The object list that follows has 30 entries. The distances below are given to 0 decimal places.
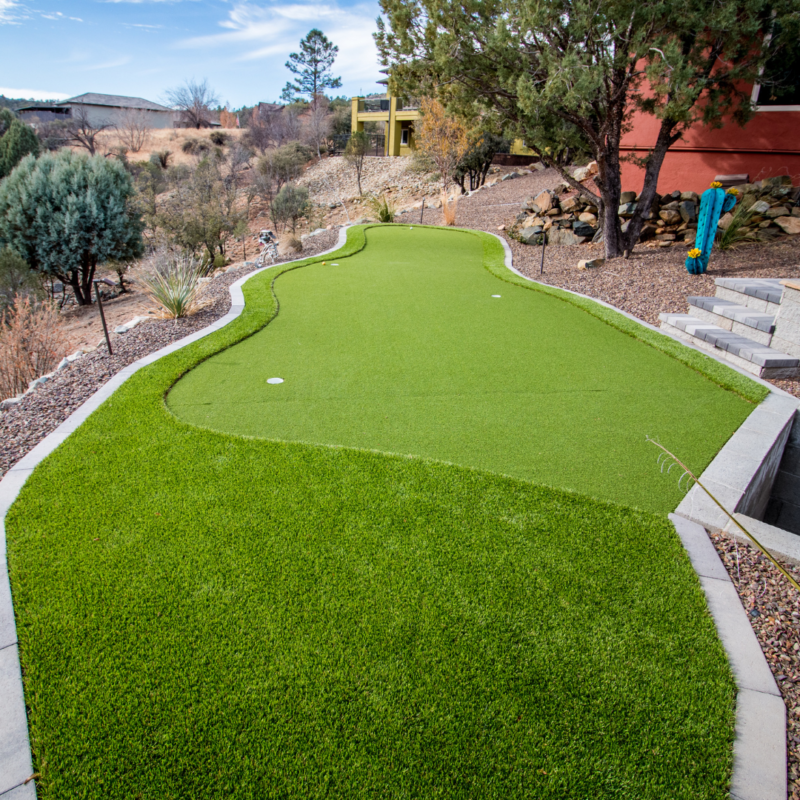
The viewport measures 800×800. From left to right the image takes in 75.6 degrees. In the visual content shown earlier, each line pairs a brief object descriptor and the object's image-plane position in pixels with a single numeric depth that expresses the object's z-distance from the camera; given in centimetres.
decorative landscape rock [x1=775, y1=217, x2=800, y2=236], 779
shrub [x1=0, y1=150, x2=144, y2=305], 1107
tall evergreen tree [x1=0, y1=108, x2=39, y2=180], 1898
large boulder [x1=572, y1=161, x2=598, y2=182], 1138
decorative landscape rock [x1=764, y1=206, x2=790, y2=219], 801
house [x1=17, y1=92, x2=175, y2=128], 4041
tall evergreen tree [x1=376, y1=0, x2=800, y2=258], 642
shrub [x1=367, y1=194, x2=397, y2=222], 1350
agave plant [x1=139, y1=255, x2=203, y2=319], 559
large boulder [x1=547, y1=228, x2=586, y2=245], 1005
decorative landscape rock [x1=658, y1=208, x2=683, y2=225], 892
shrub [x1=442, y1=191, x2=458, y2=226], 1323
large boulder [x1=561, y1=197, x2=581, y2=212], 1047
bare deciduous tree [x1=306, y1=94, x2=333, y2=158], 3159
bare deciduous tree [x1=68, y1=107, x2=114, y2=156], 3120
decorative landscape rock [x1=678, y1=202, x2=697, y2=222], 884
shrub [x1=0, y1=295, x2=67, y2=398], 603
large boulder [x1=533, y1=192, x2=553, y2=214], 1108
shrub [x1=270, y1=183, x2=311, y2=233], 1759
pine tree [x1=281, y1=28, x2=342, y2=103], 4325
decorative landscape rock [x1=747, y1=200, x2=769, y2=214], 798
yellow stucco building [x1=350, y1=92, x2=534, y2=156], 2733
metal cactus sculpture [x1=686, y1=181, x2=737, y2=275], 662
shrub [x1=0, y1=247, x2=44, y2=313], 996
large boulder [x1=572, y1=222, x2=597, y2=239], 997
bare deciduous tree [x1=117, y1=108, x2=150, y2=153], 3341
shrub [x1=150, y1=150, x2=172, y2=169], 2899
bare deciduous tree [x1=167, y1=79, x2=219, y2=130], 4031
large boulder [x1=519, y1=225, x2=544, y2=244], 1055
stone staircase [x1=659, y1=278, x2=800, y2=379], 462
